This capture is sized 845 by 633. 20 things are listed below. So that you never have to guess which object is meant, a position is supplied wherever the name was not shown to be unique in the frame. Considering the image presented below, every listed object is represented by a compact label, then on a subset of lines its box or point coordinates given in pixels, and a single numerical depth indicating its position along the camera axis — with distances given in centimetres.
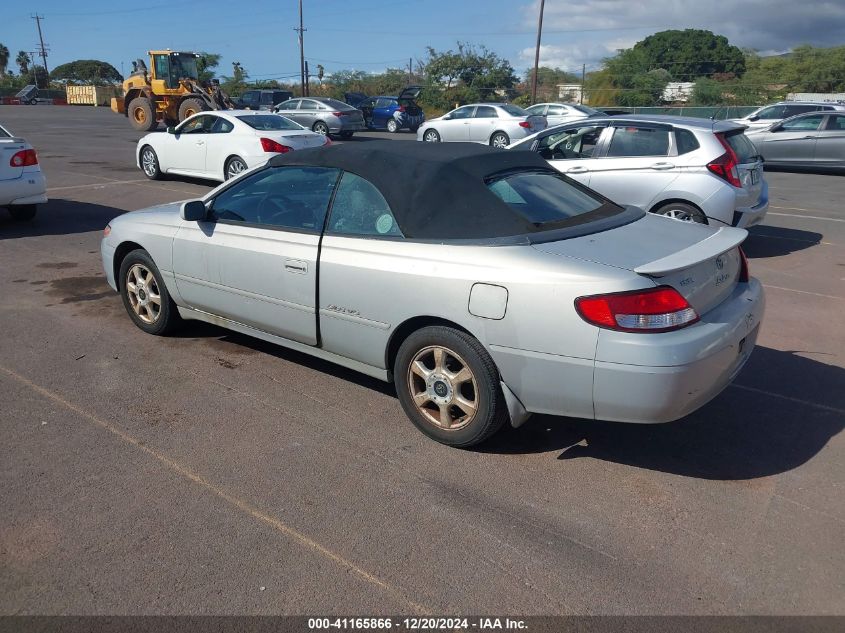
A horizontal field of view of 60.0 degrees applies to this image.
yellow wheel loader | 2802
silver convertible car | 348
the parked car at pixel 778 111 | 2012
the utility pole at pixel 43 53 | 11050
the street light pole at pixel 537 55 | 4136
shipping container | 6053
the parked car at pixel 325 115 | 2655
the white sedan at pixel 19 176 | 958
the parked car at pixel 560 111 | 2530
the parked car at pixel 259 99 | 3869
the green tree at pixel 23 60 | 11648
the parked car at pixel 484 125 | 2253
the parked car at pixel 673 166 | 845
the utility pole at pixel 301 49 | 5016
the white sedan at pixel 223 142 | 1305
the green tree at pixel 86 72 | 10706
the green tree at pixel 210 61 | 7290
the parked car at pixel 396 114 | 3275
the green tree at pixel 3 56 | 11001
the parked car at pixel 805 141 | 1772
